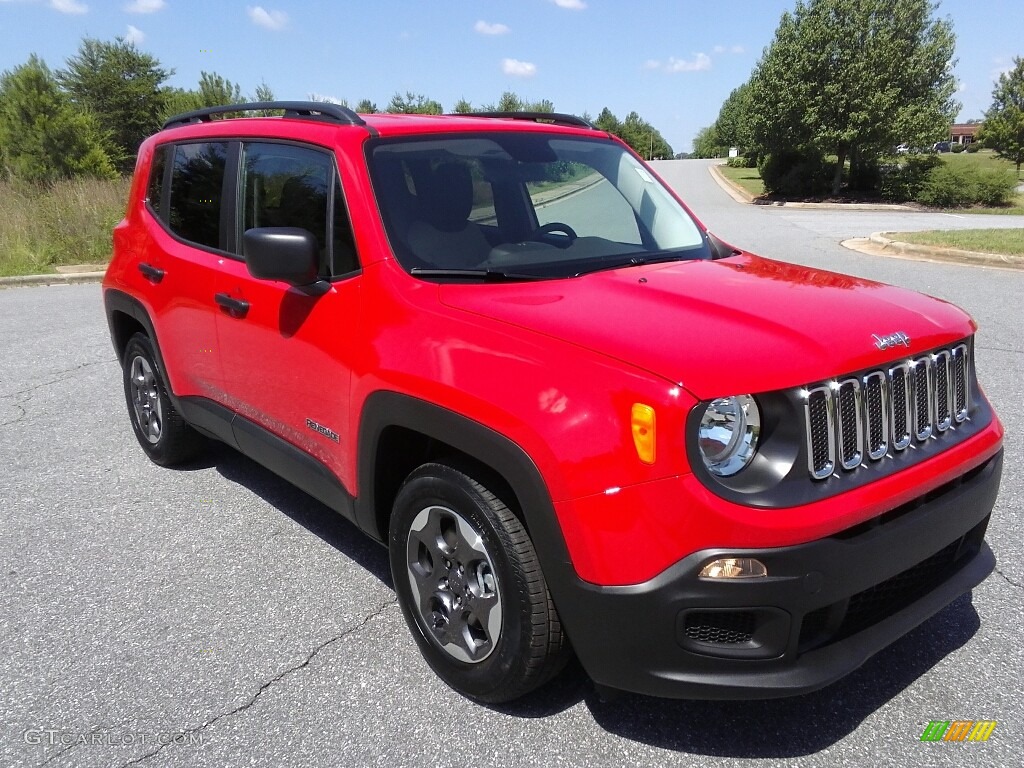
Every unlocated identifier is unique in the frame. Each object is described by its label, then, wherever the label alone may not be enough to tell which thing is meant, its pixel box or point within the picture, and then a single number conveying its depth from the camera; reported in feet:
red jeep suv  7.00
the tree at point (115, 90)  151.64
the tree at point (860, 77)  96.43
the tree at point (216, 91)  102.69
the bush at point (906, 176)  98.15
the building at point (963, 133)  430.69
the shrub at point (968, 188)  87.81
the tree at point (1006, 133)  115.55
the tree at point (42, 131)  92.38
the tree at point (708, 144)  340.12
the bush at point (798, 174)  109.60
